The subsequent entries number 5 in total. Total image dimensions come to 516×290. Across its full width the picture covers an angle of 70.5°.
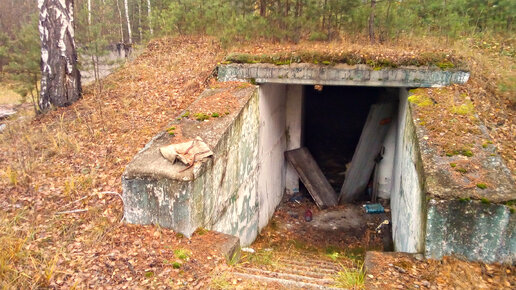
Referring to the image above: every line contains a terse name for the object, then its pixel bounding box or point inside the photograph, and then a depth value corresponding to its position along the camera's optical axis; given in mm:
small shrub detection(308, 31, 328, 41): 7959
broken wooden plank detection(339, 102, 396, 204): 8820
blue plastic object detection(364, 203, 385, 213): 8766
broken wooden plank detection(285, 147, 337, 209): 9188
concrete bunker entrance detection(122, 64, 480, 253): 4152
